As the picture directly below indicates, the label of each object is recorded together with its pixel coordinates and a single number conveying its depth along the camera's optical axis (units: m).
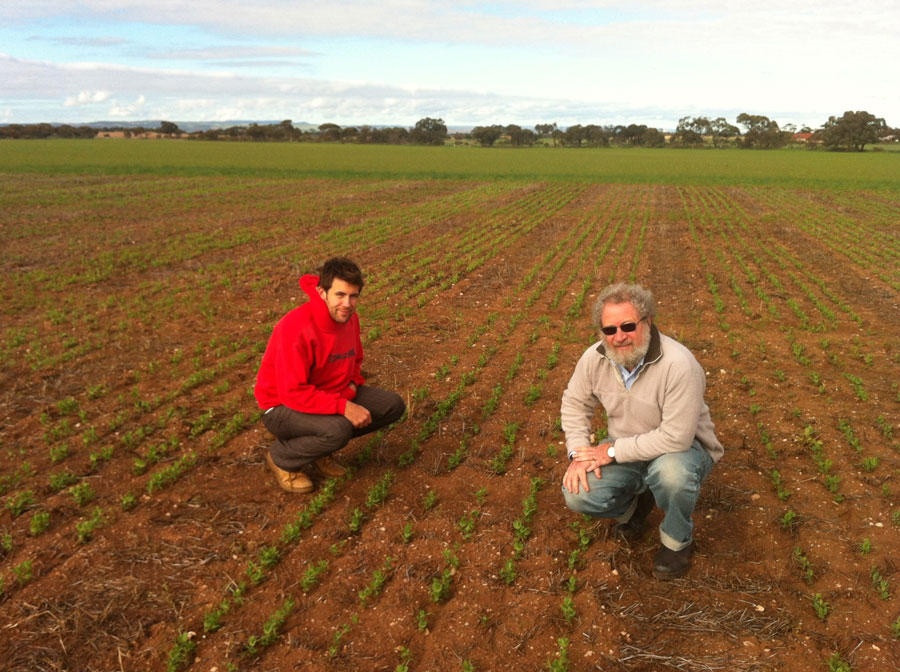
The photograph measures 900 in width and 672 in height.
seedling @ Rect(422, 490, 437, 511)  4.50
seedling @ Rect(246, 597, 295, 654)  3.20
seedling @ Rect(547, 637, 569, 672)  3.06
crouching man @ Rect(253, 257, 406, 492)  4.22
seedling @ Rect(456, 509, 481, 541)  4.16
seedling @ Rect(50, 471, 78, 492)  4.65
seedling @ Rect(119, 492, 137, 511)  4.41
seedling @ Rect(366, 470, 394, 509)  4.49
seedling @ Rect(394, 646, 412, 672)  3.15
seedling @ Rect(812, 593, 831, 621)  3.43
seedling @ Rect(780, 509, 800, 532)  4.24
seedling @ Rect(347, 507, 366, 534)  4.22
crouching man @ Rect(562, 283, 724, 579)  3.50
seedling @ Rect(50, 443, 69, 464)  5.05
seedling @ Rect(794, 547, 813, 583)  3.74
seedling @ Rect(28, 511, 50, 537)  4.11
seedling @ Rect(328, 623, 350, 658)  3.18
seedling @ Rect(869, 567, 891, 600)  3.56
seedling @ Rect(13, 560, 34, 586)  3.64
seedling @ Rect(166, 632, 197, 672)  3.10
